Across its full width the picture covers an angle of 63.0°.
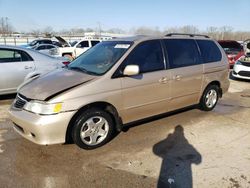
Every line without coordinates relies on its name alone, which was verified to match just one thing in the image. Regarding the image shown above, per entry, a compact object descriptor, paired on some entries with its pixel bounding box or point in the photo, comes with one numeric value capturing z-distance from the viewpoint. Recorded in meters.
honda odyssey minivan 2.83
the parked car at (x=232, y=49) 10.49
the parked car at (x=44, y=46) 16.31
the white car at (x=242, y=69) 7.74
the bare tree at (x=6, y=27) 51.26
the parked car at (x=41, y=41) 19.49
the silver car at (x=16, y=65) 5.05
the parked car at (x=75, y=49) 13.39
